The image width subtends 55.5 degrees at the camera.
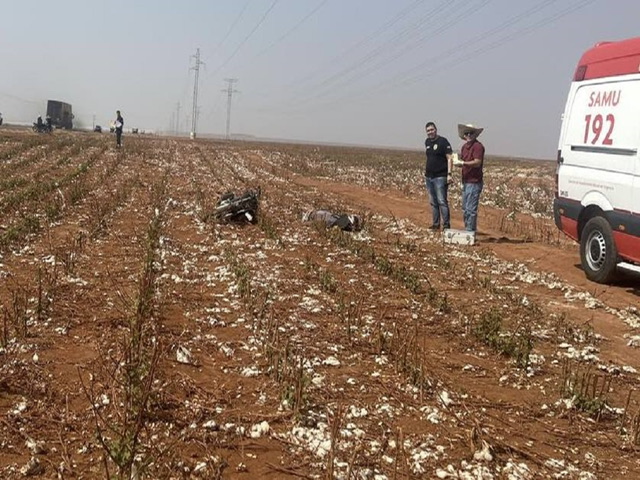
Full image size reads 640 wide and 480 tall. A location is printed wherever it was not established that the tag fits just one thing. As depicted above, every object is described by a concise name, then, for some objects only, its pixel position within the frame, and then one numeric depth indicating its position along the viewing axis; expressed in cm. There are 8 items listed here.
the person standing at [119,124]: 3218
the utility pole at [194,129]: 8969
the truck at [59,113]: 6920
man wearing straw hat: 1220
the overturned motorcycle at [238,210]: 1275
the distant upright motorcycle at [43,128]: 5309
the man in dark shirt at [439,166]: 1296
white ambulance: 832
